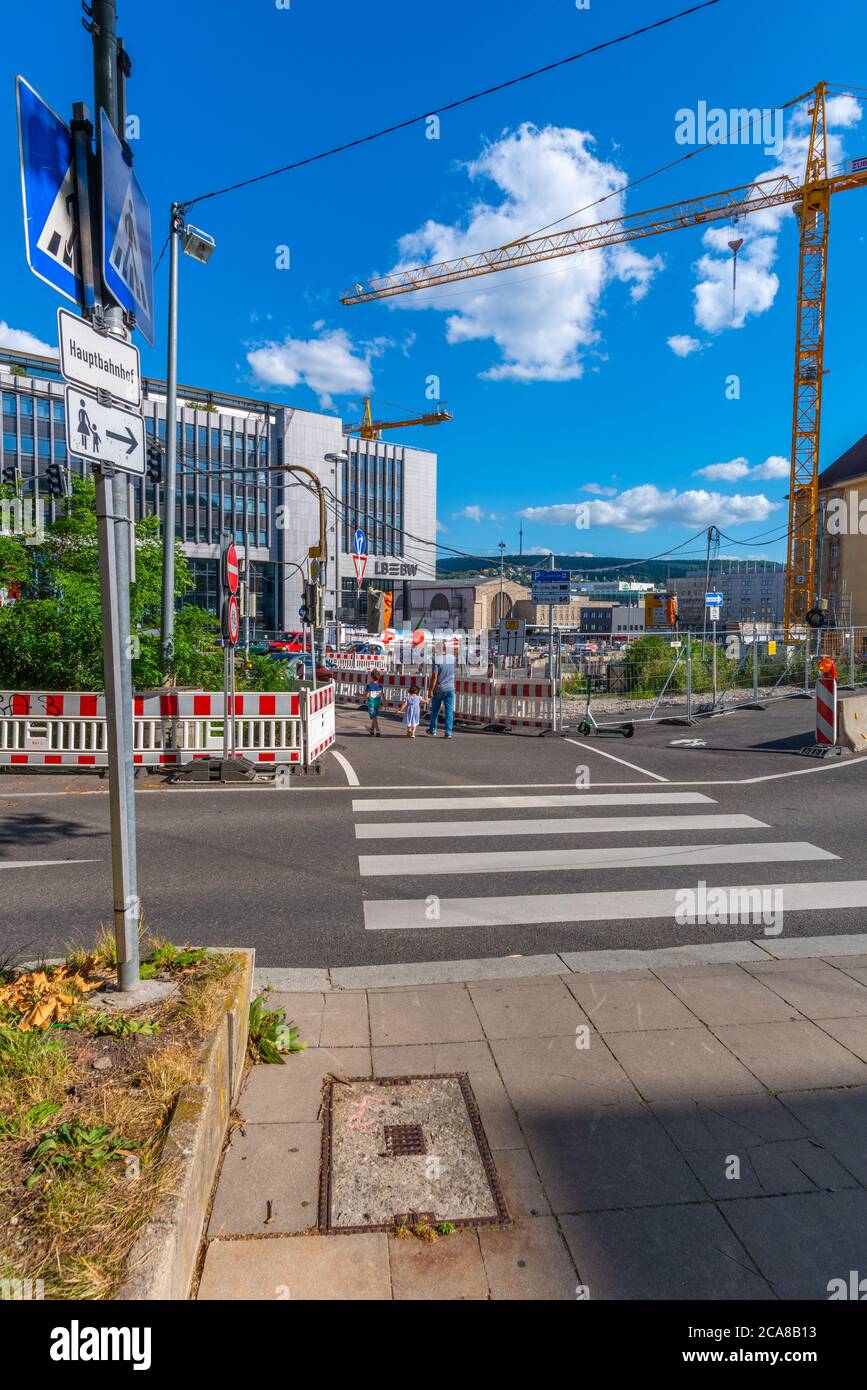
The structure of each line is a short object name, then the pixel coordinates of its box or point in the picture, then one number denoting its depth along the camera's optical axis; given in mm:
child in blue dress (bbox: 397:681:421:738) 15770
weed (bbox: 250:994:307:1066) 3984
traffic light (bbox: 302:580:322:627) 18547
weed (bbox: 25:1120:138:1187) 2537
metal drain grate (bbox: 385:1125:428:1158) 3268
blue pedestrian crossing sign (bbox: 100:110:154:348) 3502
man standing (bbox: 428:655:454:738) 15648
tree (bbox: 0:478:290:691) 13703
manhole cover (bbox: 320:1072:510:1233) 2932
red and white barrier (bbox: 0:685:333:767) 11797
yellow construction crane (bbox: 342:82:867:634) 52750
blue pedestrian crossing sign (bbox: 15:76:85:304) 3150
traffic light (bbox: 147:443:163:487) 14977
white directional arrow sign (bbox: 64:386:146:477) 3260
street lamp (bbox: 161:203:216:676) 14172
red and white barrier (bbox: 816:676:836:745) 13555
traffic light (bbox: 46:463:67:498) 17623
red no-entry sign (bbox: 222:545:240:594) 10836
